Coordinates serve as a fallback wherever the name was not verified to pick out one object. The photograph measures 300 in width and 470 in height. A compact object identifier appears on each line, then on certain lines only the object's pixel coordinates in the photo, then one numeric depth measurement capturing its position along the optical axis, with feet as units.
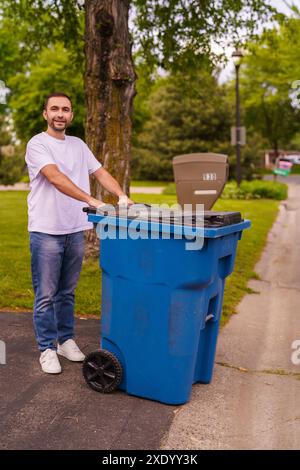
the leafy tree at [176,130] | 98.36
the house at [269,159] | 205.02
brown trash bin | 15.94
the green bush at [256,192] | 66.49
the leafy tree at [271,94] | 118.55
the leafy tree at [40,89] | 76.48
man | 12.46
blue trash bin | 11.06
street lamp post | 60.29
